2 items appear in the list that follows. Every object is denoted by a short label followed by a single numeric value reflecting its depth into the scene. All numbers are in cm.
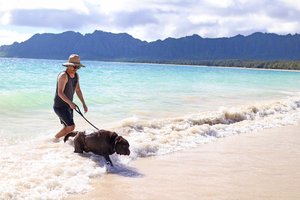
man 810
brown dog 735
